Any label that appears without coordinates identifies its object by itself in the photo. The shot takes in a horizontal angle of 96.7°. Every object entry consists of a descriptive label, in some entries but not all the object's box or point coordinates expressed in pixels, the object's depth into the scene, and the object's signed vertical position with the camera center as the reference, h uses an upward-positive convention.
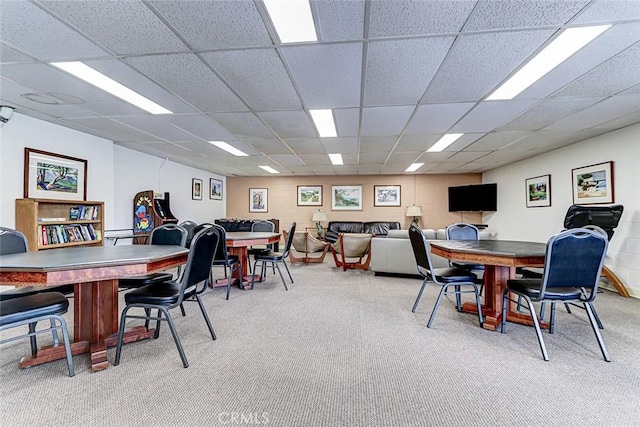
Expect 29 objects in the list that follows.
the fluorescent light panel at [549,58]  2.02 +1.28
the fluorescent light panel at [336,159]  6.07 +1.28
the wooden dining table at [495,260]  2.38 -0.40
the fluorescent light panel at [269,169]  7.52 +1.30
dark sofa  8.57 -0.36
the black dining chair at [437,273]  2.75 -0.59
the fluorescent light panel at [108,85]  2.51 +1.33
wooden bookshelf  3.52 -0.08
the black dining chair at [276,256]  4.22 -0.60
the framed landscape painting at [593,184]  4.32 +0.48
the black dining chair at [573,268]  2.09 -0.41
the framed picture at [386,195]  8.92 +0.63
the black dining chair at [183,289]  2.00 -0.56
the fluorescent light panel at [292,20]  1.74 +1.30
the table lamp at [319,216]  8.65 -0.01
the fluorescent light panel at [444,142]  4.58 +1.27
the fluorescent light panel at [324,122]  3.59 +1.30
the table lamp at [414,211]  8.37 +0.11
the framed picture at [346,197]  9.09 +0.58
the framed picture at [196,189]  7.70 +0.77
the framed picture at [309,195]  9.23 +0.67
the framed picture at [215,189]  8.64 +0.86
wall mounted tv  7.50 +0.45
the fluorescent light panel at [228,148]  5.07 +1.30
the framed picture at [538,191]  5.62 +0.47
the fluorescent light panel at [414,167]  7.11 +1.26
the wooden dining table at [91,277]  1.71 -0.37
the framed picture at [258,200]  9.43 +0.53
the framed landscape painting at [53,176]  3.71 +0.59
